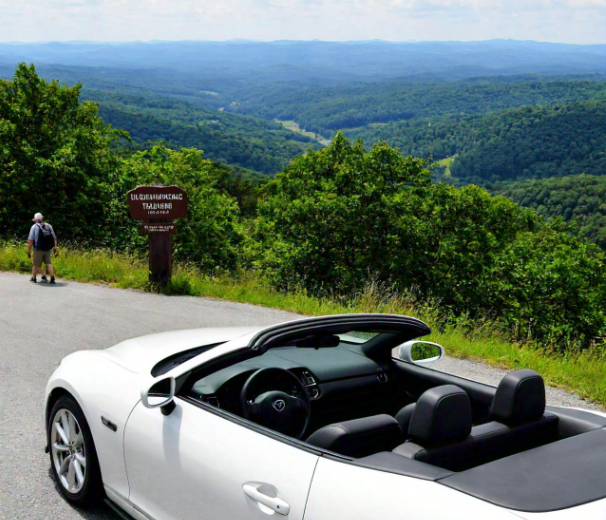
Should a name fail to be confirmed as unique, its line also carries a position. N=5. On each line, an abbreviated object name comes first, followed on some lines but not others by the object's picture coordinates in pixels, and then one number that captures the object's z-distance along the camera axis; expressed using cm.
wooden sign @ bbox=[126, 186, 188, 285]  1120
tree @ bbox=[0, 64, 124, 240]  2261
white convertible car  226
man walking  1241
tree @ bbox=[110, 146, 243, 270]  2375
